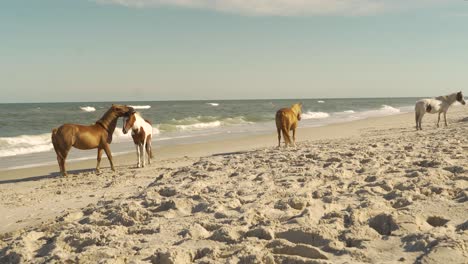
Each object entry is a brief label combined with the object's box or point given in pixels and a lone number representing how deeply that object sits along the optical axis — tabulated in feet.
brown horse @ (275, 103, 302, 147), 39.34
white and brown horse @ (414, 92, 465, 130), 53.47
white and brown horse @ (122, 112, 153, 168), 35.40
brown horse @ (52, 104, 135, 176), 33.09
